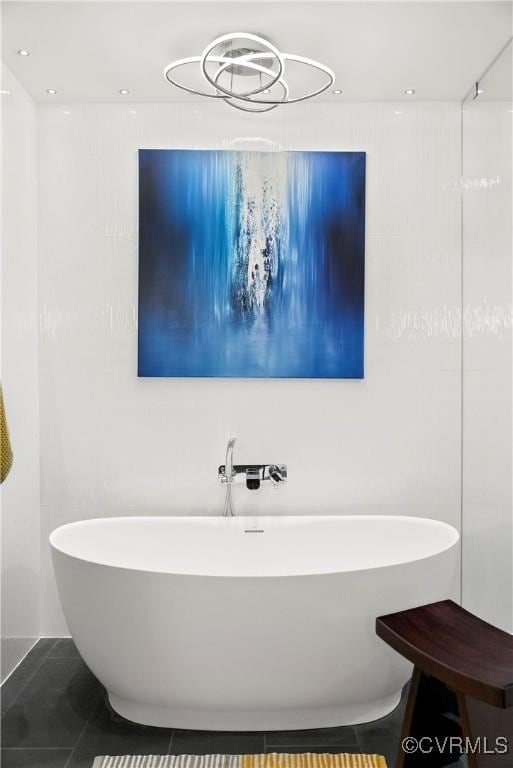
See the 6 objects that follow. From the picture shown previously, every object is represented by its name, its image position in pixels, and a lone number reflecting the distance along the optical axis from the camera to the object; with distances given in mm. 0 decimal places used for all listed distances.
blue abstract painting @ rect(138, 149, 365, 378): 3023
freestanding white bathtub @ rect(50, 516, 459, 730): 2154
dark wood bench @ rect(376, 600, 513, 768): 1773
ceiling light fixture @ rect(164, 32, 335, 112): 2225
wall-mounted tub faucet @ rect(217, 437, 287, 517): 2947
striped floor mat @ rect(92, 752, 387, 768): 2096
